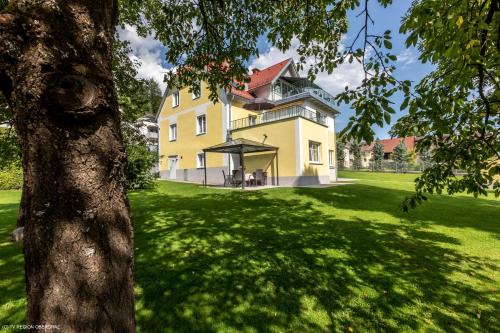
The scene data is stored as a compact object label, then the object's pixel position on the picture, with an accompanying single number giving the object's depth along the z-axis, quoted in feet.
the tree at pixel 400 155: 150.51
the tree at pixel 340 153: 147.74
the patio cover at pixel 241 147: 49.06
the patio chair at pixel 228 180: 55.16
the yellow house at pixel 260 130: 54.13
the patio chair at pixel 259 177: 54.85
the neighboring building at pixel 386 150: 206.55
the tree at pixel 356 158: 160.16
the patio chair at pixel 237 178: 52.36
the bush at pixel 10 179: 57.00
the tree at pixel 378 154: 159.84
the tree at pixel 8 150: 21.27
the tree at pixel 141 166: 47.76
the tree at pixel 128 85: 26.15
